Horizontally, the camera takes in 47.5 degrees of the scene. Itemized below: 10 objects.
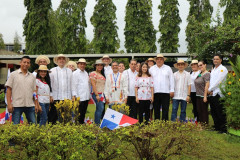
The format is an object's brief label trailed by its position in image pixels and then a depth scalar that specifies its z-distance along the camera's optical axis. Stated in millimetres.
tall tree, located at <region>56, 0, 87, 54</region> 31797
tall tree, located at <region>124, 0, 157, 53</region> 30781
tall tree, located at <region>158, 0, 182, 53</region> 31062
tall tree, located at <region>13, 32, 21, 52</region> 67456
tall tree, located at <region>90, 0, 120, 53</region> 30656
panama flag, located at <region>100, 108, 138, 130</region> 4701
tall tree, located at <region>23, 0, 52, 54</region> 30848
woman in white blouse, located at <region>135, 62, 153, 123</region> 6992
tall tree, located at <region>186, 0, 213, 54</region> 31956
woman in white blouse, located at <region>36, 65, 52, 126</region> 6035
